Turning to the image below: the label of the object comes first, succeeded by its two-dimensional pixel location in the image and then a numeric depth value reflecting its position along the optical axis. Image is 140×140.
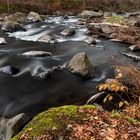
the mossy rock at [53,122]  2.06
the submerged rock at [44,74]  5.00
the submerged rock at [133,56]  6.05
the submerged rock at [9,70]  5.10
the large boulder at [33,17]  10.29
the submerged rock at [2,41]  7.05
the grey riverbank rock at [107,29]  8.35
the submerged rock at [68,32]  8.17
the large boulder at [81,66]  5.03
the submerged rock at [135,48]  6.72
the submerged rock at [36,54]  6.03
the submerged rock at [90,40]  7.31
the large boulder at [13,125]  3.08
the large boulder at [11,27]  8.68
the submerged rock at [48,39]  7.47
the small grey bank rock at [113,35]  7.94
